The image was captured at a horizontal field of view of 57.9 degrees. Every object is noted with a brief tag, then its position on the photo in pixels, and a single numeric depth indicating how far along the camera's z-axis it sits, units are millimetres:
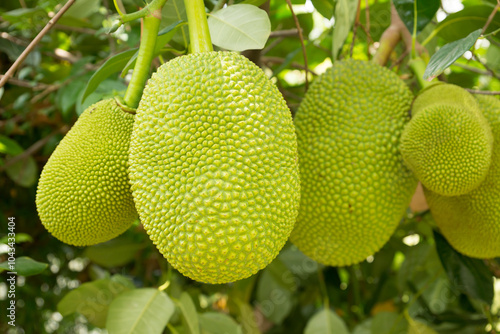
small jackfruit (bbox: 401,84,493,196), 703
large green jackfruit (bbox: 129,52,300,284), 521
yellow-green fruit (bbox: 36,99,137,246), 634
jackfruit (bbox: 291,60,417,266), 756
